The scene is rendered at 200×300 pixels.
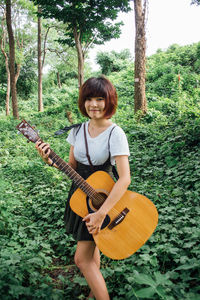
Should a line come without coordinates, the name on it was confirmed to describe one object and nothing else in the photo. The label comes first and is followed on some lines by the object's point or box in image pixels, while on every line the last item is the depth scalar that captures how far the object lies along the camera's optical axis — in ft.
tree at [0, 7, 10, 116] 60.08
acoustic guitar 6.00
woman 5.81
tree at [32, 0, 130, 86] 27.53
